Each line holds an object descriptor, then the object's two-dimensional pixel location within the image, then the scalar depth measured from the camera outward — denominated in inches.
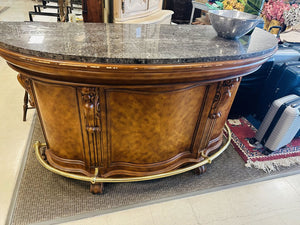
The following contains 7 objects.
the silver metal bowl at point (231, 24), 47.2
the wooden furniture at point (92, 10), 83.8
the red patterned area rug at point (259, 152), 74.7
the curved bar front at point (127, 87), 37.5
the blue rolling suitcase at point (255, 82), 83.5
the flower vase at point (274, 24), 87.1
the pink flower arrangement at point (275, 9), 82.8
